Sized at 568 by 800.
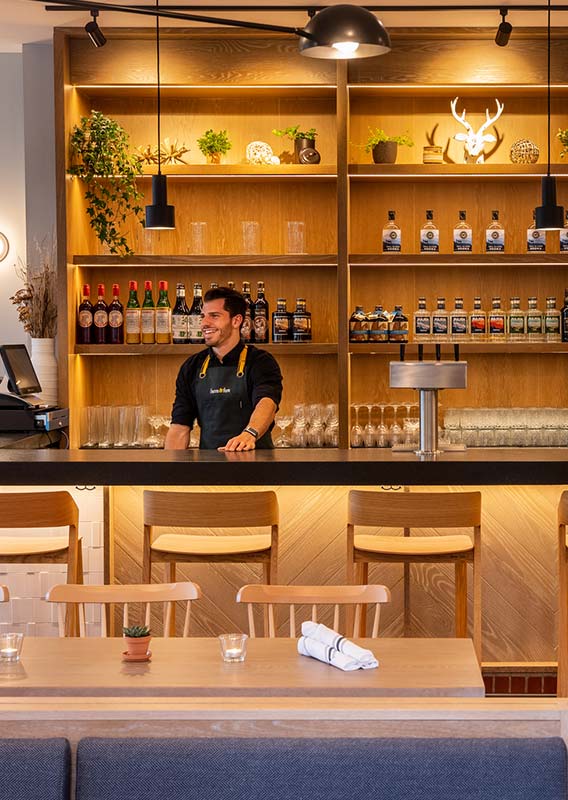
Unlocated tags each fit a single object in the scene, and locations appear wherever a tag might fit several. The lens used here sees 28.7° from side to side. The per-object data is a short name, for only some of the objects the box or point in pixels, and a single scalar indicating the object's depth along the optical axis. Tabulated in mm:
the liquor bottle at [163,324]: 6086
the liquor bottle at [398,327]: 6047
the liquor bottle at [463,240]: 6086
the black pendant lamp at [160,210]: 5039
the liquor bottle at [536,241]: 6090
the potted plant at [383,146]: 5996
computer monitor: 5543
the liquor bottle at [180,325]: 6074
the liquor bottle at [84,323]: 6074
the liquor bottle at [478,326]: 6090
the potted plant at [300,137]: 6023
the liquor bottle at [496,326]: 6102
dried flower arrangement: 6086
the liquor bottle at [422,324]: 6129
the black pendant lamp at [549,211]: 5090
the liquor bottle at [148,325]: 6094
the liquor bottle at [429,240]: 6066
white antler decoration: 6086
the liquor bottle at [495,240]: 6086
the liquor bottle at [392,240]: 6113
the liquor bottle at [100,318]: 6102
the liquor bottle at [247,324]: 6102
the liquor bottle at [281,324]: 6094
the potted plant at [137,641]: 2528
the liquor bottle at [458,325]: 6109
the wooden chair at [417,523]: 3859
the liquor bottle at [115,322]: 6121
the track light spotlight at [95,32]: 5543
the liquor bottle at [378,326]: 6035
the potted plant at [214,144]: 6031
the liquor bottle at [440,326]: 6121
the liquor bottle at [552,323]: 6082
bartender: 4898
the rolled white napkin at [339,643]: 2465
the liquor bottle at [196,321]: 6070
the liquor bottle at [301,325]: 6105
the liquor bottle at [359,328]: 6016
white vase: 5996
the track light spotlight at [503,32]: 5610
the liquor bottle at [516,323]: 6113
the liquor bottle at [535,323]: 6102
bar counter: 4039
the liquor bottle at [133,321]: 6121
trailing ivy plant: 5902
